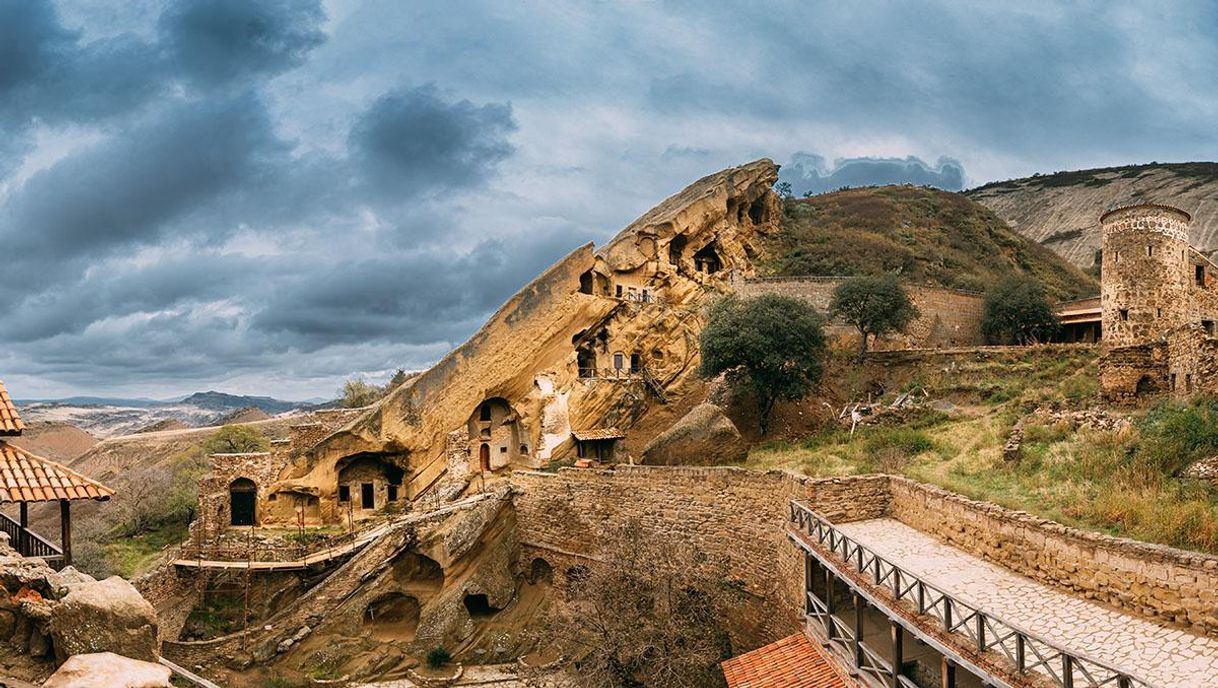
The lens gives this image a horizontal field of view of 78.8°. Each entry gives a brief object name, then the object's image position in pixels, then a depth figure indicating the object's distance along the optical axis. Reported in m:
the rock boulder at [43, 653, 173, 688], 4.40
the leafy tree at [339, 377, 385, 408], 41.40
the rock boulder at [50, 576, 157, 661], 5.35
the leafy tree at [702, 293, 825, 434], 24.41
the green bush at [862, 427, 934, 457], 18.73
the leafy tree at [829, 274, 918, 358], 29.14
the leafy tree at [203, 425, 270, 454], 33.06
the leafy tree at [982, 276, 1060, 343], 31.34
